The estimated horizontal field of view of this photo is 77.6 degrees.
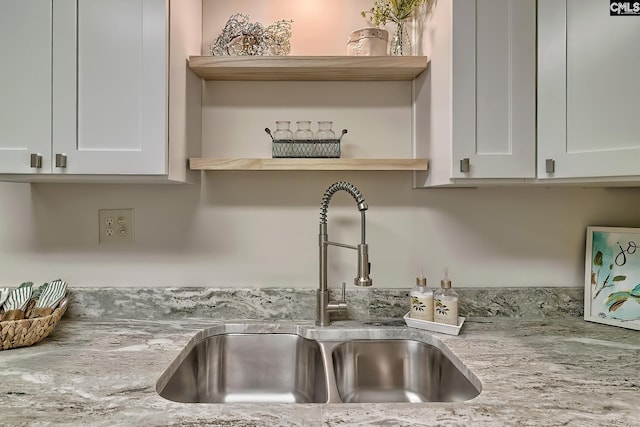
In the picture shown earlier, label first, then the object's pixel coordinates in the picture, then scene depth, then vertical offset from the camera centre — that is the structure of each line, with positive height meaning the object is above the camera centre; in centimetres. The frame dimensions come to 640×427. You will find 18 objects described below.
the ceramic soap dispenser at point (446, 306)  131 -31
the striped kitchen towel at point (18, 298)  128 -30
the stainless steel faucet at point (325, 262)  128 -17
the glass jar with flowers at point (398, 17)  137 +69
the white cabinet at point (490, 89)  116 +36
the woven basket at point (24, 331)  114 -36
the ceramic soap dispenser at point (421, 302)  134 -31
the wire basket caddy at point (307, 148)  138 +22
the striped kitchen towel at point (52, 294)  132 -29
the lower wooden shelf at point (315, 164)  132 +15
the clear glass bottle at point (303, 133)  141 +28
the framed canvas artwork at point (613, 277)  138 -22
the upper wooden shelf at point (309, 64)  131 +49
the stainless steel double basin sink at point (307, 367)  128 -52
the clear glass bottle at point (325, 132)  141 +28
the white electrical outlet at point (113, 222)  148 -5
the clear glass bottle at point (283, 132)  141 +28
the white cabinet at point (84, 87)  116 +36
